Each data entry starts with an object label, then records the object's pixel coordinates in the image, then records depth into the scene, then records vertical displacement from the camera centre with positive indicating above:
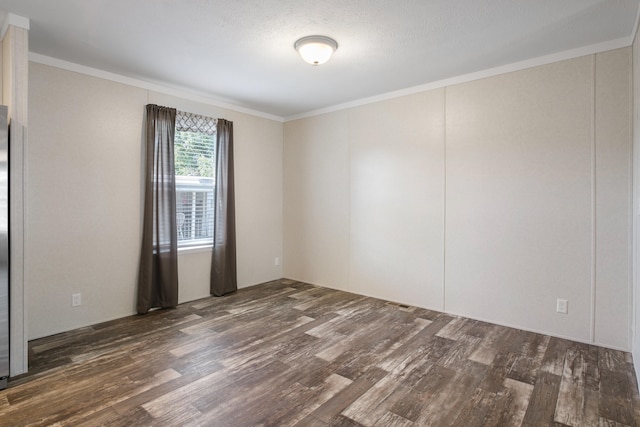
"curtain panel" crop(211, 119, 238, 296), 4.50 -0.06
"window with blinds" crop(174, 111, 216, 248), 4.19 +0.48
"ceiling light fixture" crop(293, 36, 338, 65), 2.76 +1.38
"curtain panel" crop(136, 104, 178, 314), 3.76 -0.07
